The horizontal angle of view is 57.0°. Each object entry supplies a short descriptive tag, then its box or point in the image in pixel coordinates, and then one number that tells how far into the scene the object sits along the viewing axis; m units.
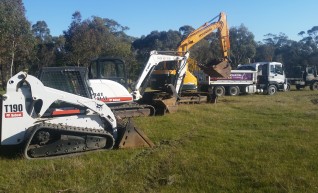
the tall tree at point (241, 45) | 46.54
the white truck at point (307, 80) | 26.35
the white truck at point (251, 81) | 19.47
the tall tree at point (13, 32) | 24.36
